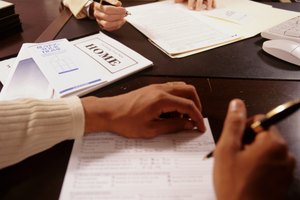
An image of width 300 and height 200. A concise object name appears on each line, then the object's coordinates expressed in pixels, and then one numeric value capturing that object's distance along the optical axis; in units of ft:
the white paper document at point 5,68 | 2.50
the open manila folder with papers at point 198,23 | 3.00
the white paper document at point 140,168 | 1.54
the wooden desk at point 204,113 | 1.62
